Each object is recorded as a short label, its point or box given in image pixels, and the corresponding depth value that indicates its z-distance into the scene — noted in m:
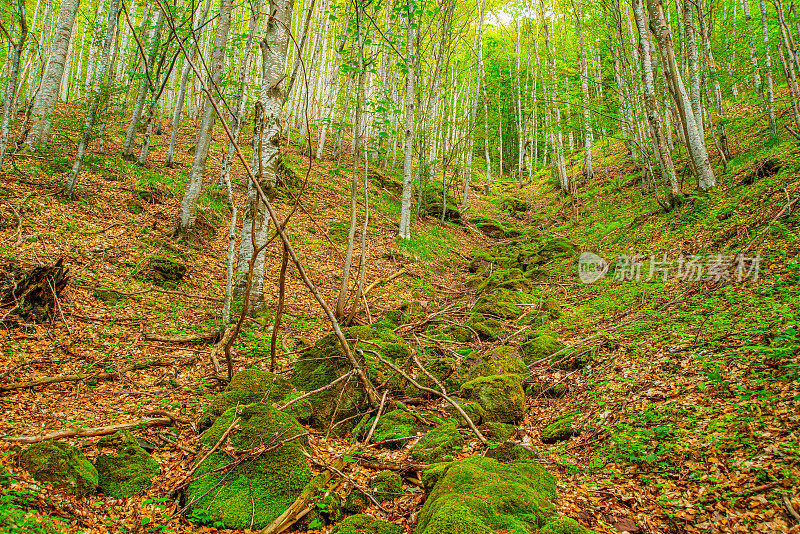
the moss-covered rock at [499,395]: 4.28
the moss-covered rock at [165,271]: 7.04
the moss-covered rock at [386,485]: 2.92
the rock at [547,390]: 4.65
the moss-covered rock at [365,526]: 2.43
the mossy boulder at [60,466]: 2.51
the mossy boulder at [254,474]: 2.68
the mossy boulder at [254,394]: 3.73
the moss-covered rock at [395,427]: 3.84
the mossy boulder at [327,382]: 4.13
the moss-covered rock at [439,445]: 3.40
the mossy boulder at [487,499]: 2.16
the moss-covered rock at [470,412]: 4.12
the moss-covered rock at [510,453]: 3.33
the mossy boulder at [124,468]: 2.71
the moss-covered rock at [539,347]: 5.58
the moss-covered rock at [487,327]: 6.56
